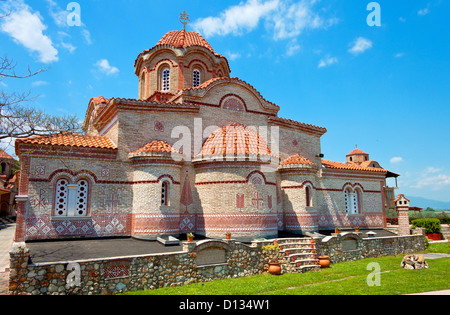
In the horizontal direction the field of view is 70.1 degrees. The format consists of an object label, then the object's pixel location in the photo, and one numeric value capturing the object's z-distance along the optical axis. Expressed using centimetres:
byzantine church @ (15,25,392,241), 1184
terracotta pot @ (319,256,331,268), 1209
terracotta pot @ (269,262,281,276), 1098
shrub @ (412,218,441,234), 2100
